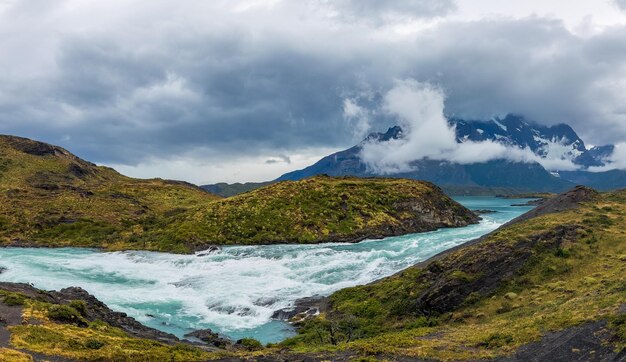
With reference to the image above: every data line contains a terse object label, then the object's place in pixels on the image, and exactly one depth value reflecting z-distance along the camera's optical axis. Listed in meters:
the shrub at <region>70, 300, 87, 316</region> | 38.06
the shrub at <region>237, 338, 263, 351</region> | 38.29
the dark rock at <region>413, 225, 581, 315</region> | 44.06
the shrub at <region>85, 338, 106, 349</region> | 27.54
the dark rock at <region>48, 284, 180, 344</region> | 39.06
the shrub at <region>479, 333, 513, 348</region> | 28.27
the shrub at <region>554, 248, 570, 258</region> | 47.50
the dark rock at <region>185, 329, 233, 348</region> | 40.84
